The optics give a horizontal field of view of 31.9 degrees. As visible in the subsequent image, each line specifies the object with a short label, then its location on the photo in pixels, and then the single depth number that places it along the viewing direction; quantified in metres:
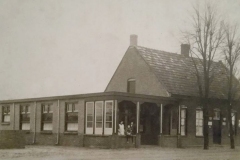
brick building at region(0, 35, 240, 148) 25.77
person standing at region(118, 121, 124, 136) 25.28
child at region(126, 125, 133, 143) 25.00
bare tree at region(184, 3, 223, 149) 26.55
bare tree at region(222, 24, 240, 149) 26.86
